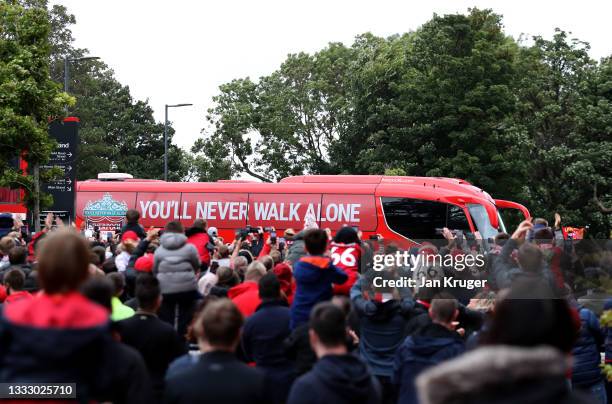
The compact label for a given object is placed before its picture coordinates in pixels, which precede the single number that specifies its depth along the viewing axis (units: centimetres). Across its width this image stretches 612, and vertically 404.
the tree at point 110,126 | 6688
